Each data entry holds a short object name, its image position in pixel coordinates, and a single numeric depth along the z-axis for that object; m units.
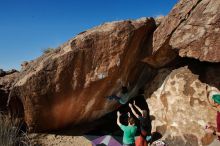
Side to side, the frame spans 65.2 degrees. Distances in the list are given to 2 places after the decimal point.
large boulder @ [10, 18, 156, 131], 3.64
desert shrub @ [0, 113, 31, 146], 3.41
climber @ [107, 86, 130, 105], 4.10
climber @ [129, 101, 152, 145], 3.39
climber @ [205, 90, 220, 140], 2.71
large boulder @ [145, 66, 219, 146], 3.47
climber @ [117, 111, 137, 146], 3.40
